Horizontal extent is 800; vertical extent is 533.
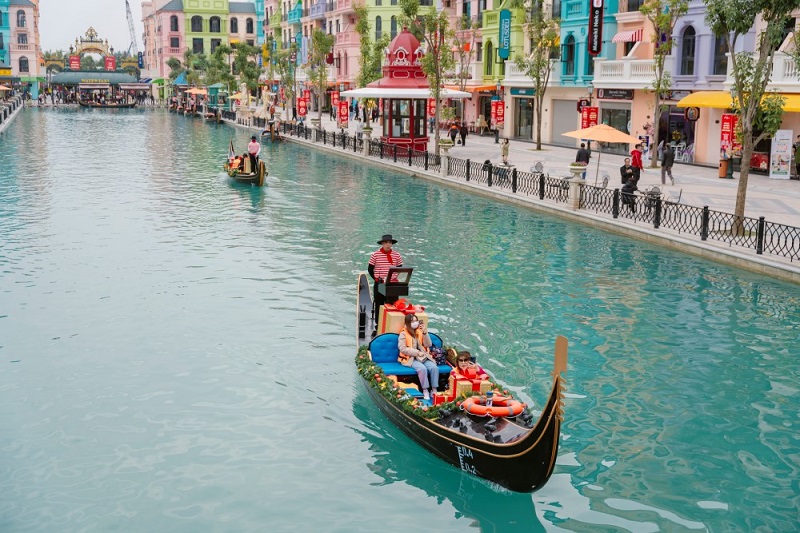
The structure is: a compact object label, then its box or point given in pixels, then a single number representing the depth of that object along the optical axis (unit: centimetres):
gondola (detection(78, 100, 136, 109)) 10675
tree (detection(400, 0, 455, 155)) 4038
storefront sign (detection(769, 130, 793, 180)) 3316
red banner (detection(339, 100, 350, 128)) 5692
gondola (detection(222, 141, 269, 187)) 3438
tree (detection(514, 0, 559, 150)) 4469
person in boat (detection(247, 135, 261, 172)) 3516
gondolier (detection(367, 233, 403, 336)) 1470
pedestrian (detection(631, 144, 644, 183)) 3075
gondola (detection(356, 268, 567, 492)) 907
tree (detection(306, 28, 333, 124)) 6337
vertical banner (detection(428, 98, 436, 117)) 6124
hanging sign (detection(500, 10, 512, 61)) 5275
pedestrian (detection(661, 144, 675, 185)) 3138
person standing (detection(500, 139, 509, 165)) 3680
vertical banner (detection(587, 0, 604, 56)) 4384
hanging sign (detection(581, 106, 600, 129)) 4178
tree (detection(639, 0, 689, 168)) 3516
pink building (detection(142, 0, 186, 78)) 12356
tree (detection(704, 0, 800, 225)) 2106
